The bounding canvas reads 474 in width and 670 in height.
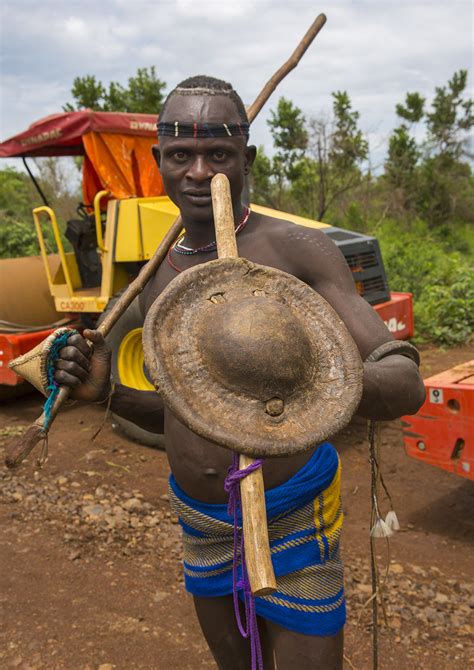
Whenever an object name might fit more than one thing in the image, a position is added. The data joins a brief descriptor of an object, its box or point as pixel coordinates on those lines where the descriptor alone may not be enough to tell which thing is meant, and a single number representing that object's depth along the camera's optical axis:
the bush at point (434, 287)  8.26
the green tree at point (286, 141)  14.62
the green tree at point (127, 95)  14.05
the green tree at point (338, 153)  14.53
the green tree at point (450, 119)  19.55
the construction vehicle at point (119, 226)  5.34
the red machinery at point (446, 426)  3.17
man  1.55
